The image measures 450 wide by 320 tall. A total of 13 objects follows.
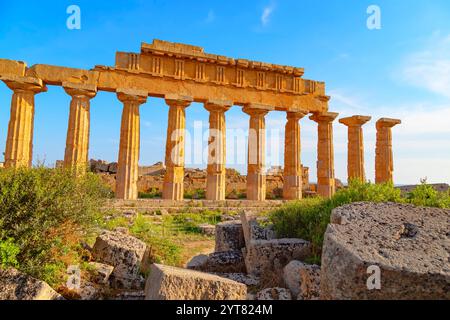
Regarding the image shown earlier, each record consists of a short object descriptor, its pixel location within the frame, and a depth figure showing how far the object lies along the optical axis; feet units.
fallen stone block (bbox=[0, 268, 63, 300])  12.37
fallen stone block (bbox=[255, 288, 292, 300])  14.42
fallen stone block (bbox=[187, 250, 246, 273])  21.44
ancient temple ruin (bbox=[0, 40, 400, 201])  48.55
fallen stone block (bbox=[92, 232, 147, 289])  17.70
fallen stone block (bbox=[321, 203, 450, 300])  10.42
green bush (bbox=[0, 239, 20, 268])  13.64
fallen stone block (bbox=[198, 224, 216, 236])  37.19
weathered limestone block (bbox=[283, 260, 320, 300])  14.06
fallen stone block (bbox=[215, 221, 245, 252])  25.76
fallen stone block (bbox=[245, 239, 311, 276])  18.94
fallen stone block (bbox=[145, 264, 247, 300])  11.59
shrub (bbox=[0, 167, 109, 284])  15.03
